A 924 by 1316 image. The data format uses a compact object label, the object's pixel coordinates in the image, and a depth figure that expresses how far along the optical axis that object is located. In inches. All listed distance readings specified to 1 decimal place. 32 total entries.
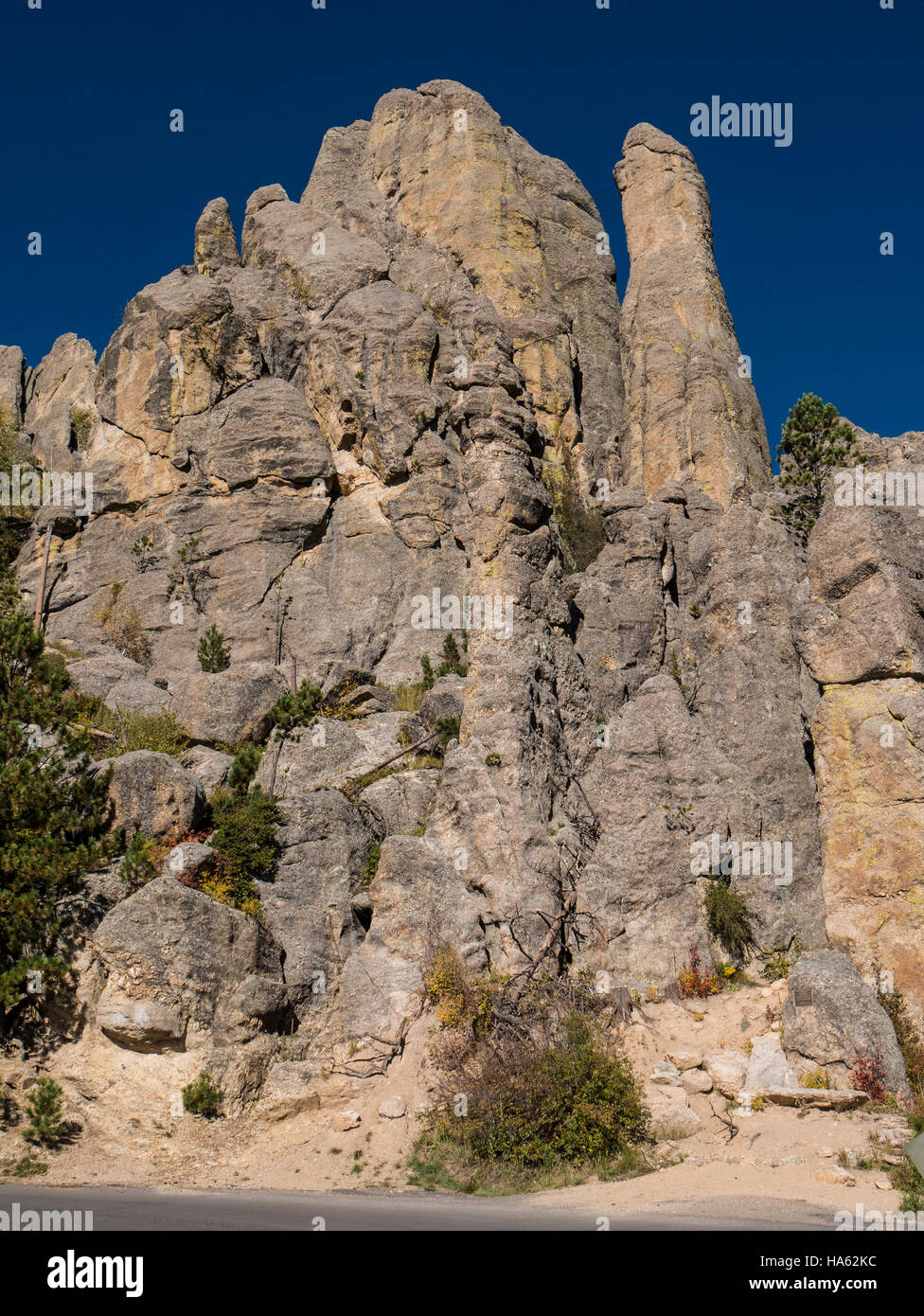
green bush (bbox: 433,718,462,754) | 863.1
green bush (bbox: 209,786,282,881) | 725.3
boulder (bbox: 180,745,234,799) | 837.2
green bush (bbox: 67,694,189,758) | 873.5
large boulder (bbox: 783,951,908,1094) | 562.9
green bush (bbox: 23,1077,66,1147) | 560.4
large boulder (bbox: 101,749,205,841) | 725.9
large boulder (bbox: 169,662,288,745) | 928.9
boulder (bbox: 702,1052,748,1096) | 577.0
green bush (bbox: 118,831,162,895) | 668.1
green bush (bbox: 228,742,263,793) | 808.9
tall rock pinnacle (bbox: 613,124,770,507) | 1301.7
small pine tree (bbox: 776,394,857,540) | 1032.2
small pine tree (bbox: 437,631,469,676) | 1015.6
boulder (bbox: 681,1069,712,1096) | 580.4
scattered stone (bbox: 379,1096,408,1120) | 596.7
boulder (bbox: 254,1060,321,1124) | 615.4
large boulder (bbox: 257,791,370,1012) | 697.0
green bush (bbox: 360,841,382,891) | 750.5
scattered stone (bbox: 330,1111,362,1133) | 595.5
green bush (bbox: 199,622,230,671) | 1053.8
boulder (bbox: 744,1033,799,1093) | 570.9
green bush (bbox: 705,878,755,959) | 683.4
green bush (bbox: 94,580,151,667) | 1159.6
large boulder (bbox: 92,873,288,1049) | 611.8
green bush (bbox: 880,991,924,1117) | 581.0
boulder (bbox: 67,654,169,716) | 972.6
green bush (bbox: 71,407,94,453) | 1514.5
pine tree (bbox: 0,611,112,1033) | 602.2
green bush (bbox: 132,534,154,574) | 1246.3
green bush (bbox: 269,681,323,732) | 900.0
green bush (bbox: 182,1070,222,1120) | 596.1
